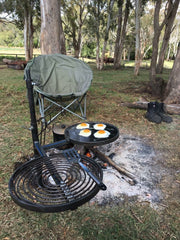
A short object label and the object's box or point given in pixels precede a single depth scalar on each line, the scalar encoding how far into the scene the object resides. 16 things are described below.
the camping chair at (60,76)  3.75
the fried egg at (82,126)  2.43
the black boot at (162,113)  4.22
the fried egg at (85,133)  2.17
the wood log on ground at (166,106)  4.80
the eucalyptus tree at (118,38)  13.30
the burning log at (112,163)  2.22
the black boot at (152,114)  4.18
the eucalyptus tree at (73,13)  16.43
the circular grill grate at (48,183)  1.15
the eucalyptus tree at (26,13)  15.89
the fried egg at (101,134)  2.14
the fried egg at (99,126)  2.40
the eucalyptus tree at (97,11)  13.65
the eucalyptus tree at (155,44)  7.44
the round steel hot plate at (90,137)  2.00
